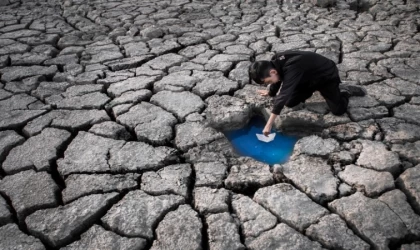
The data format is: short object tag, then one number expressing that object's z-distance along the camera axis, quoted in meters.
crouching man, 2.34
